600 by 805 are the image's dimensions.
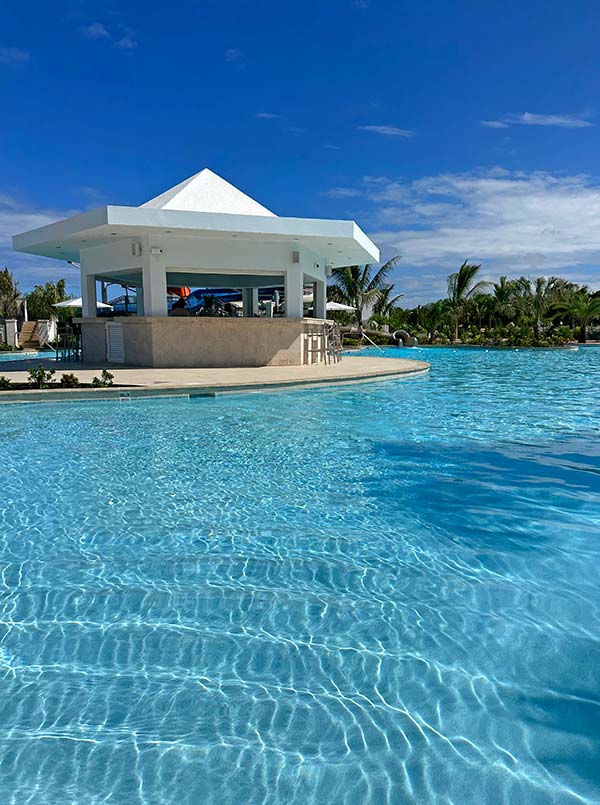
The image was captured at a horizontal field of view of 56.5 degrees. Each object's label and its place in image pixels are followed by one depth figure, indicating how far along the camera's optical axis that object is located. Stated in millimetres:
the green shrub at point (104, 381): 11430
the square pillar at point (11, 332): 27750
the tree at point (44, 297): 45594
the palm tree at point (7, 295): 45312
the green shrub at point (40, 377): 11367
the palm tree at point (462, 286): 39531
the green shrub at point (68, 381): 11438
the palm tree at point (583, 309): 38812
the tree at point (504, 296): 40812
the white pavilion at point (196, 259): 14766
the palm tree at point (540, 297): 36469
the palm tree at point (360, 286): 34500
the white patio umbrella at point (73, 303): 25856
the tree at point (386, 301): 37562
